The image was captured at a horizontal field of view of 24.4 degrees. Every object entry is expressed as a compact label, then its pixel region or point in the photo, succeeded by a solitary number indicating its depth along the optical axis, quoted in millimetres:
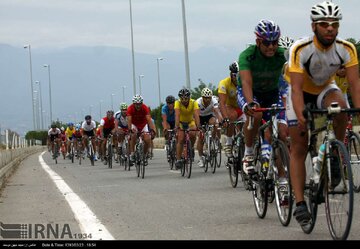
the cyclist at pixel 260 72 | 9617
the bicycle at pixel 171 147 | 19234
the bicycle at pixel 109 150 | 24761
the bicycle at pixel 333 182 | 6633
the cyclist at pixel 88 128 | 31422
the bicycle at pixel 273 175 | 8203
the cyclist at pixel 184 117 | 17562
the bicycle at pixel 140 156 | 18156
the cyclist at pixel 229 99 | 14227
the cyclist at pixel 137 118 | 19291
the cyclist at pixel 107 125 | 27203
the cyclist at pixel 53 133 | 37844
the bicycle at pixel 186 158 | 17019
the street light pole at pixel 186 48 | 43688
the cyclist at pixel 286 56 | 9808
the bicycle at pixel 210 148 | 18453
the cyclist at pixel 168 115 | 19703
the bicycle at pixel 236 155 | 12323
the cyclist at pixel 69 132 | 37069
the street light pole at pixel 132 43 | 63578
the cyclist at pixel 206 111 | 18859
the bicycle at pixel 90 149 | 28411
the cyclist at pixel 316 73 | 7215
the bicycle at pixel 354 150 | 8805
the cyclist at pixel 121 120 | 23545
